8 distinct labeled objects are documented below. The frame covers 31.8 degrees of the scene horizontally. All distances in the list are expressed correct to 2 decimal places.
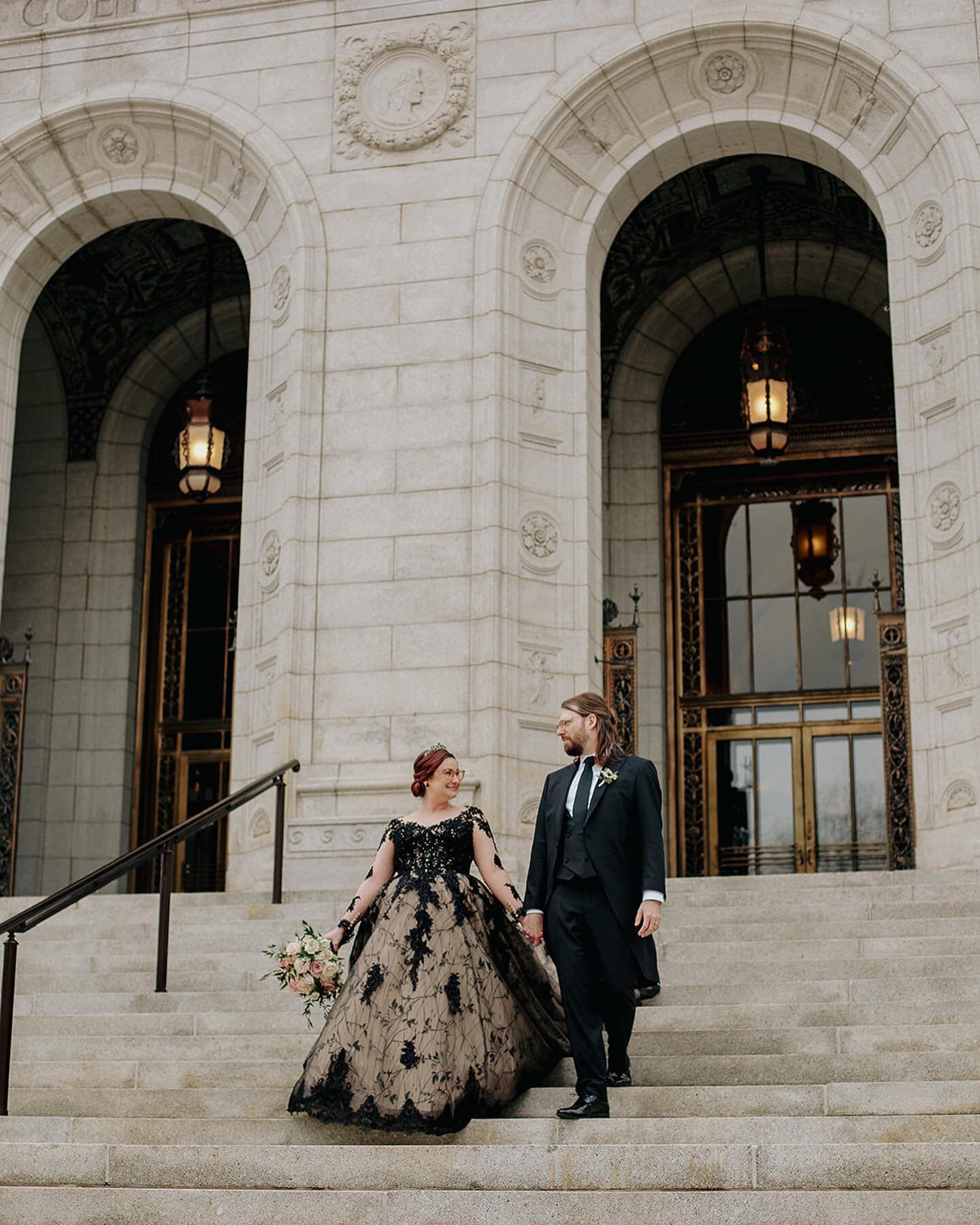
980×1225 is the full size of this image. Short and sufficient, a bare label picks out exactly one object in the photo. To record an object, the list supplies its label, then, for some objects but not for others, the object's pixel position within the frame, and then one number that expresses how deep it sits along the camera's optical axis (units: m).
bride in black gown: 6.84
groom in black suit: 6.92
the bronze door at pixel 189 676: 17.30
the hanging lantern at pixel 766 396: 14.23
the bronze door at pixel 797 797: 15.85
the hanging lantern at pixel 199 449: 14.95
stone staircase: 6.11
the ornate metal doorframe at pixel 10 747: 15.41
